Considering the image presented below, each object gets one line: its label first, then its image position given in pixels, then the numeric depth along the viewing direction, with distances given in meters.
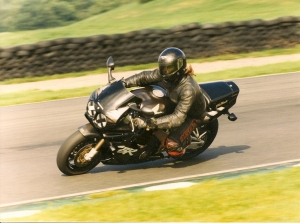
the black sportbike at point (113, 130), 15.30
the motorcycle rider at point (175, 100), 15.59
